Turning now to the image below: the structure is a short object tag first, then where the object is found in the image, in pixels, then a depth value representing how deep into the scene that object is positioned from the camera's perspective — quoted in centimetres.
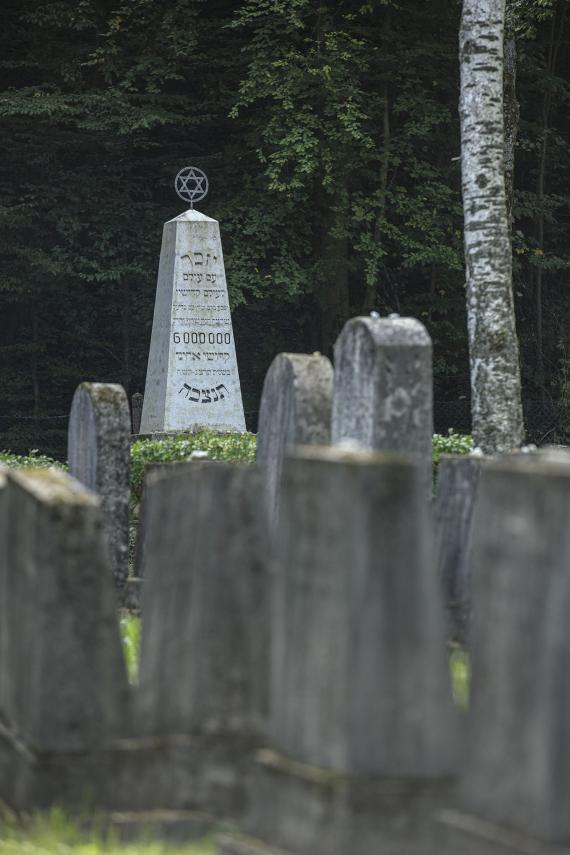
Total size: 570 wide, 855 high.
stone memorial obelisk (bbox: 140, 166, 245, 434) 2629
